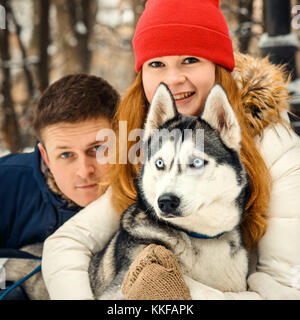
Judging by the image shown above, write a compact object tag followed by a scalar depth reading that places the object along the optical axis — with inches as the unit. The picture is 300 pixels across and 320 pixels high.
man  69.4
